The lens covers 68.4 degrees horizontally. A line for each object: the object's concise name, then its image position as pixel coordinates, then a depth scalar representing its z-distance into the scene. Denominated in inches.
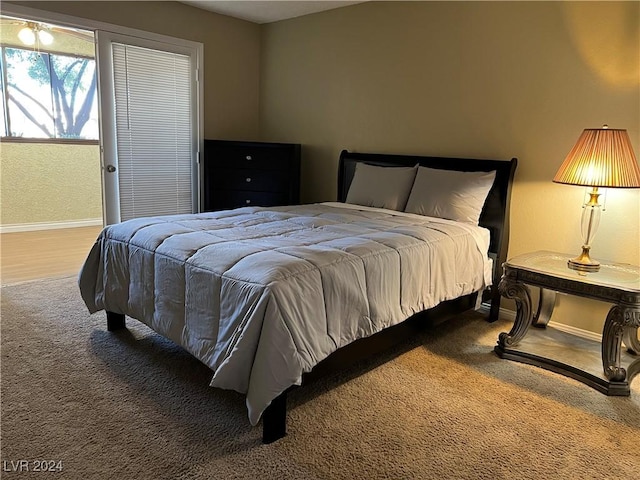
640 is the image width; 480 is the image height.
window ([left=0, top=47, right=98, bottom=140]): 226.7
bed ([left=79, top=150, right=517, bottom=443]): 72.1
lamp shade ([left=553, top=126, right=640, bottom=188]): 95.7
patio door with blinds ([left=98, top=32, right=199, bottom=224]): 155.6
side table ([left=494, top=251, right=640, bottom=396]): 92.1
